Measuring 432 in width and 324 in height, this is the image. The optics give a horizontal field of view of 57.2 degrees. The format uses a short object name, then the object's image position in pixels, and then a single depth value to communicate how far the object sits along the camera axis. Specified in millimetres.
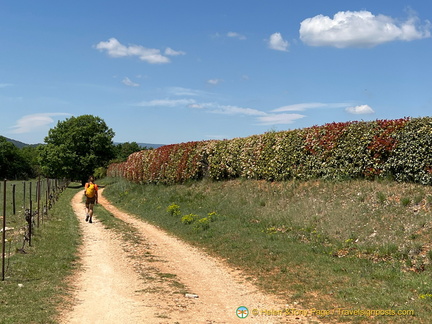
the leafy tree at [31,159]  123131
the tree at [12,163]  110375
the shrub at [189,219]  18641
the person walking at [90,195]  20391
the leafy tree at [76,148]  67062
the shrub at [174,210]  21111
